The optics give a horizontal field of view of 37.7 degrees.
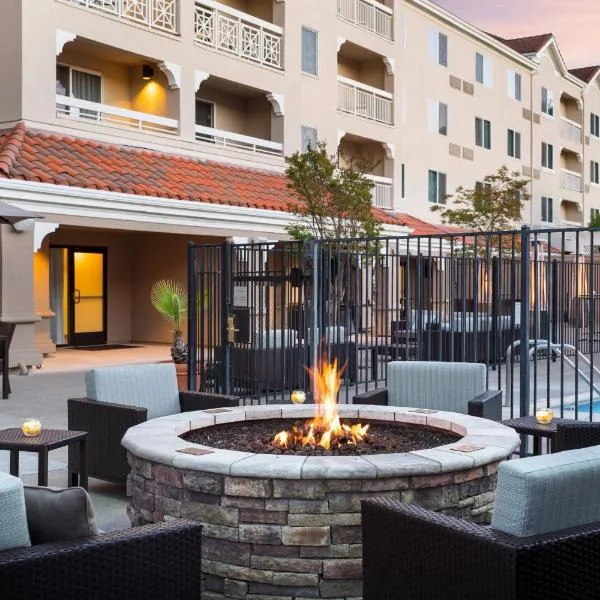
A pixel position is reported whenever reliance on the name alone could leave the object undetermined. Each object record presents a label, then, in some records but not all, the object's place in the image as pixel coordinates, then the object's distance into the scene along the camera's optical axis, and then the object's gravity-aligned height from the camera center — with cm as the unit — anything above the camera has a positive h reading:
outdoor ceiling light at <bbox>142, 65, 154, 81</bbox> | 2136 +552
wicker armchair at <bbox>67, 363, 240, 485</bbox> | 689 -89
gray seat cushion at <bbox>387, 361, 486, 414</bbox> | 769 -77
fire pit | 464 -111
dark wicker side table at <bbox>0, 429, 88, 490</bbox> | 620 -103
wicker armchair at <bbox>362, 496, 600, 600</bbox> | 341 -108
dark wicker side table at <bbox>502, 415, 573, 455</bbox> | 650 -98
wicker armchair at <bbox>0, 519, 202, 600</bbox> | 338 -110
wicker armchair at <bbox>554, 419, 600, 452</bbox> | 593 -94
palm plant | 1387 -21
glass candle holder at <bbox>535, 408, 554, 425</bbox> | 667 -91
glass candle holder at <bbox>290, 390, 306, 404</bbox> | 717 -81
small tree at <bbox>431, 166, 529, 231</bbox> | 2844 +289
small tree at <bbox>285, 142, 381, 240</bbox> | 1759 +205
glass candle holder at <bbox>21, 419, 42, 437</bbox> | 645 -95
